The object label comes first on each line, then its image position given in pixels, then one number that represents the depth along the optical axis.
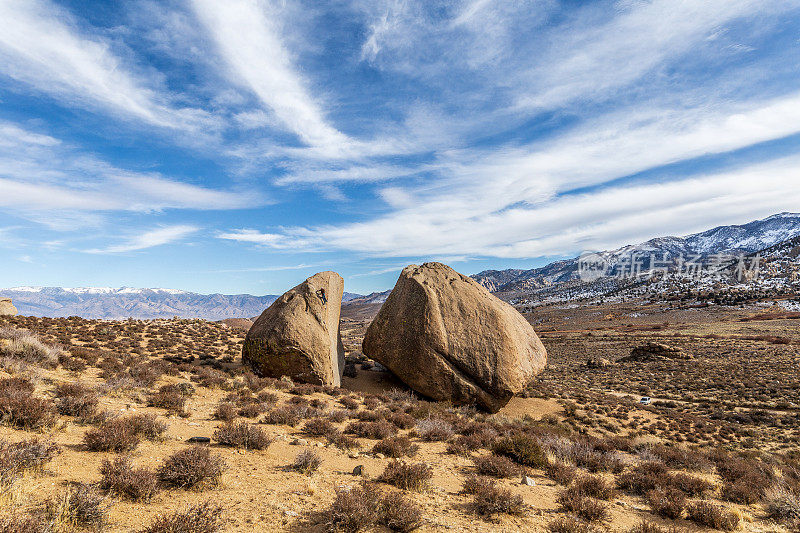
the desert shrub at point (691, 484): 8.16
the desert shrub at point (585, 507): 6.49
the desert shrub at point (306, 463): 7.11
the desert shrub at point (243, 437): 8.01
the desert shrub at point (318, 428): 9.70
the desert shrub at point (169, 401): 9.92
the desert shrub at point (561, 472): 8.20
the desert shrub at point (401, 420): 11.78
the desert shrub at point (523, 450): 9.20
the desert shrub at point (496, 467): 8.20
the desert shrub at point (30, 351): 12.00
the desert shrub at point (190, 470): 5.79
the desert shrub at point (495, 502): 6.24
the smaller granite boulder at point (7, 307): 36.76
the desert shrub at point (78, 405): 7.97
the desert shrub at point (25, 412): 6.85
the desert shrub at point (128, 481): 5.18
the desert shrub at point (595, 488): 7.54
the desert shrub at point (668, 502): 6.90
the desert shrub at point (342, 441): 9.05
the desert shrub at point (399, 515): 5.33
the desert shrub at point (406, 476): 6.96
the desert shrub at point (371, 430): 10.32
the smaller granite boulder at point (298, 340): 17.03
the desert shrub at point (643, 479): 8.17
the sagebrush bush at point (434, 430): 10.77
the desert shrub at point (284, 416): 10.27
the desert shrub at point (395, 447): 8.94
